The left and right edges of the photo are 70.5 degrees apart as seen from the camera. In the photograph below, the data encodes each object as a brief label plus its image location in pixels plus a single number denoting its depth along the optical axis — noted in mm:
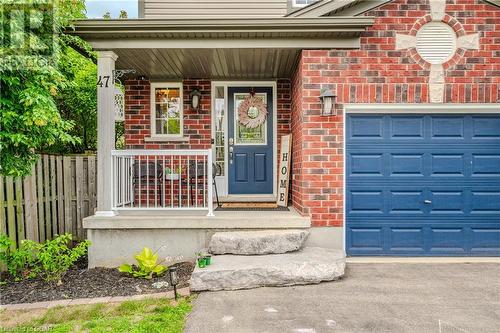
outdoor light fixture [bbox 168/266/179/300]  3834
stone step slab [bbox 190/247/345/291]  4152
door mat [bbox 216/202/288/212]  6039
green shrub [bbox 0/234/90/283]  4461
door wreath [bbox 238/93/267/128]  7148
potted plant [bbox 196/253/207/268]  4297
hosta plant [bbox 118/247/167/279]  4676
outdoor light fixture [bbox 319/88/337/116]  4965
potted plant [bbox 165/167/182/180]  6456
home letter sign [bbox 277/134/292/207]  6492
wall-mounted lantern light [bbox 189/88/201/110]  6867
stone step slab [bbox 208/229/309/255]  4805
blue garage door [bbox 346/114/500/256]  5328
